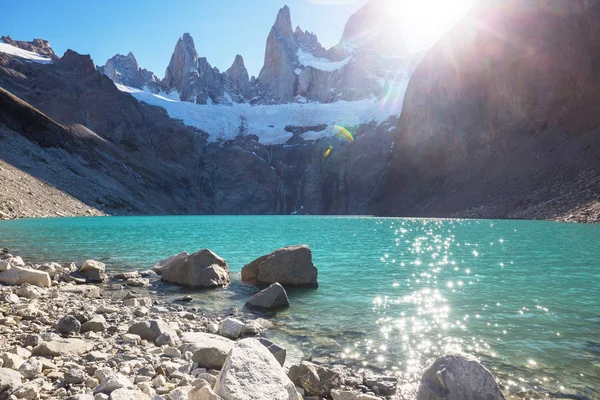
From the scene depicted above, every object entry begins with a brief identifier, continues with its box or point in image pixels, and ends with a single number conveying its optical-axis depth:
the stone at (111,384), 6.02
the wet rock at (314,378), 7.59
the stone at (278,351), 8.59
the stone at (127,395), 5.63
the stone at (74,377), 6.74
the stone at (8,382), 5.84
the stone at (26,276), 16.12
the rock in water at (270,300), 14.27
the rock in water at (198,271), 18.46
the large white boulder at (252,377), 5.62
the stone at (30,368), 6.75
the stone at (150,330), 10.02
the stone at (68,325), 9.84
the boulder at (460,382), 6.49
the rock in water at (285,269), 18.67
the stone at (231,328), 10.95
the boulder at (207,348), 8.39
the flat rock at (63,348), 8.01
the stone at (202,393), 5.40
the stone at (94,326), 10.32
